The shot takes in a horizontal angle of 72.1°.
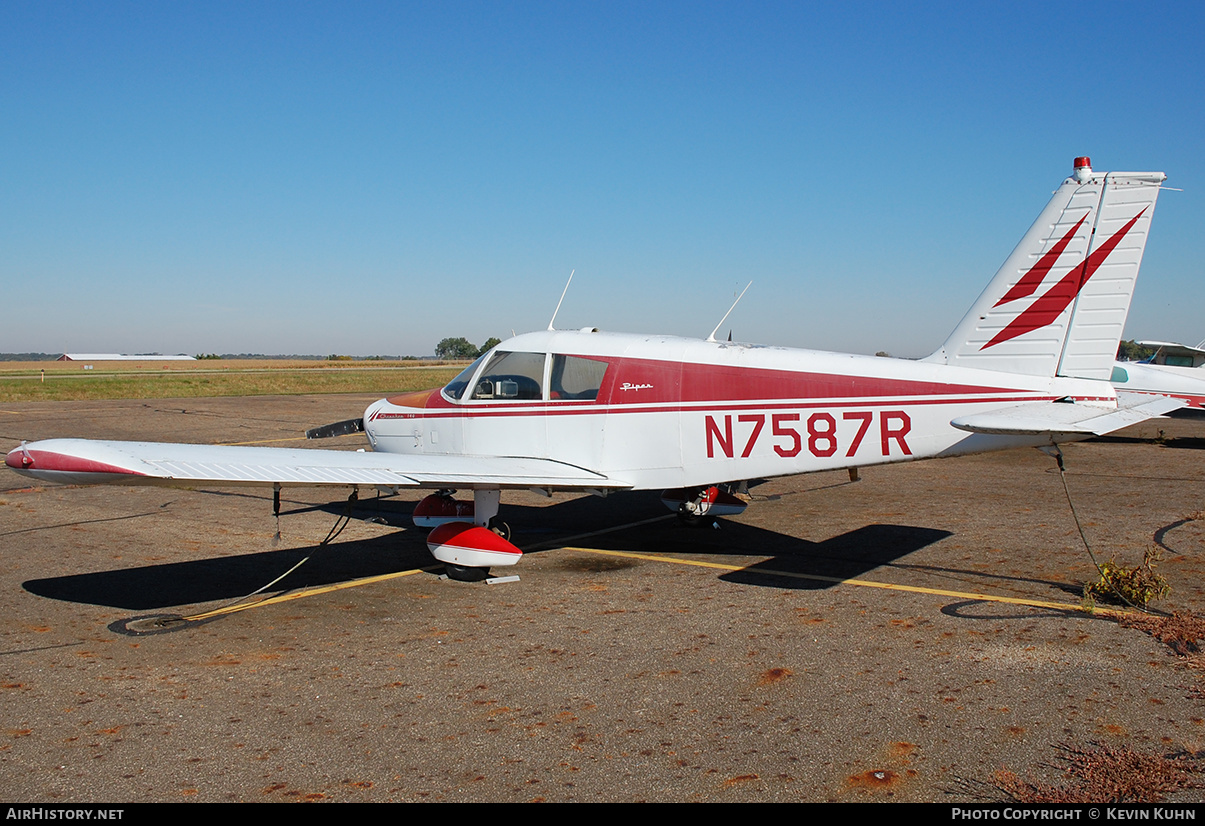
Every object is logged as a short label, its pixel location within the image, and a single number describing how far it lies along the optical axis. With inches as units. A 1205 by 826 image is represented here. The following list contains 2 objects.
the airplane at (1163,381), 748.0
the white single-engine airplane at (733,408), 270.7
